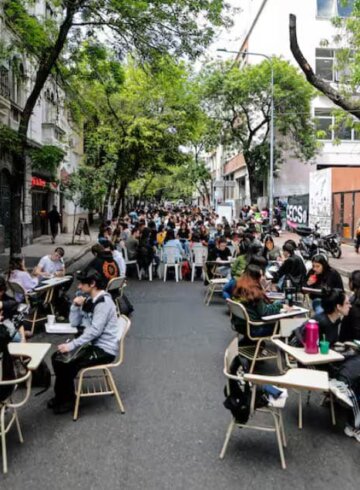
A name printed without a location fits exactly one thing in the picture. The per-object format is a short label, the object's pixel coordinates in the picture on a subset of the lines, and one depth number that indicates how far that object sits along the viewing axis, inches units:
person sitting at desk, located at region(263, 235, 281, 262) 477.4
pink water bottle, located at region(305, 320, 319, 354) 198.1
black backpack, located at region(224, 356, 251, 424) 168.4
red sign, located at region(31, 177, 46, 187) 982.4
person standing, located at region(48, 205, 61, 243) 955.3
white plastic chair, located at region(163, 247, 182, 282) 560.7
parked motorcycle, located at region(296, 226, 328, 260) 674.8
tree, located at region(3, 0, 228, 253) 505.7
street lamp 1027.3
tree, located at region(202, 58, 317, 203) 1291.8
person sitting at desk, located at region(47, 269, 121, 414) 204.1
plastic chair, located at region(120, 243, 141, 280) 567.4
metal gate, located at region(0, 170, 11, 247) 784.3
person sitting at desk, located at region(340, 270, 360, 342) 216.1
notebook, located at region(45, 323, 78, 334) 274.5
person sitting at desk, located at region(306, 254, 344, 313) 303.6
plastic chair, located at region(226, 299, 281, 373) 247.6
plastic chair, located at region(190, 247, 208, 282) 566.3
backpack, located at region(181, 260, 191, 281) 579.2
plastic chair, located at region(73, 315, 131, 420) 202.7
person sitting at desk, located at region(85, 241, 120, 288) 362.0
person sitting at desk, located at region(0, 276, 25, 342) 219.8
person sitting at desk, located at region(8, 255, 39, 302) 335.9
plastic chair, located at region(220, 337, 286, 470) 166.4
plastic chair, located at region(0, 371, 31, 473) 161.5
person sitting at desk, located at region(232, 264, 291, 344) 252.7
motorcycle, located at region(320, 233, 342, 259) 755.4
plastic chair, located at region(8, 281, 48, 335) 319.9
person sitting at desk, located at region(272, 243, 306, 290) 372.8
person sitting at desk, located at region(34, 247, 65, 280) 381.3
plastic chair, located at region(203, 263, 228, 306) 416.5
